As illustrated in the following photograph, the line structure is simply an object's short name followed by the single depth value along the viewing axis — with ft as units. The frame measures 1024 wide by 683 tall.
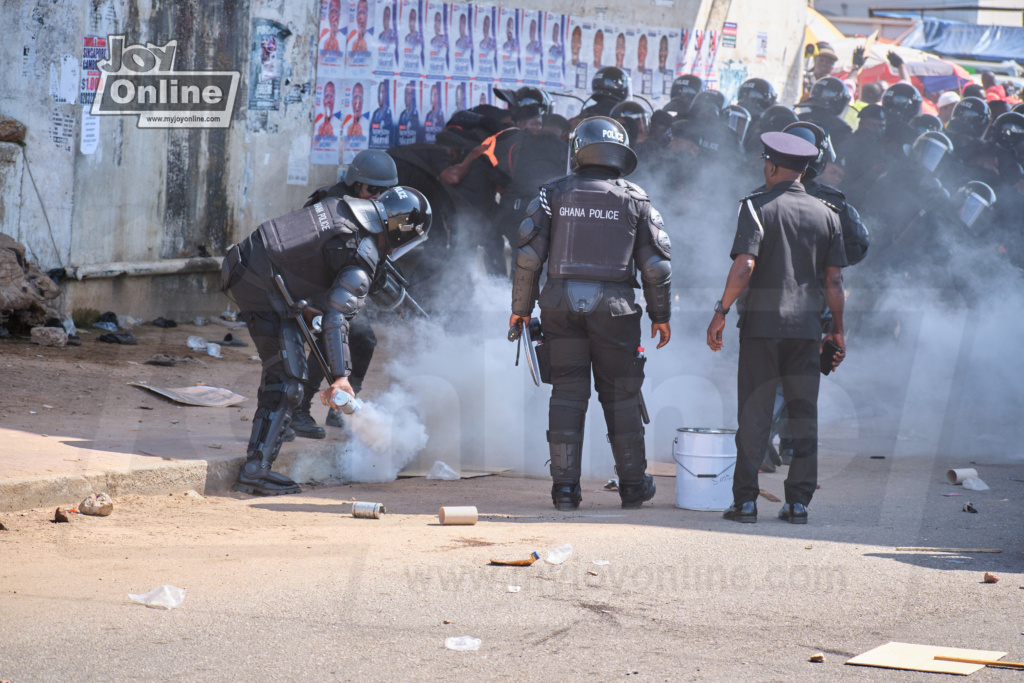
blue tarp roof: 164.14
